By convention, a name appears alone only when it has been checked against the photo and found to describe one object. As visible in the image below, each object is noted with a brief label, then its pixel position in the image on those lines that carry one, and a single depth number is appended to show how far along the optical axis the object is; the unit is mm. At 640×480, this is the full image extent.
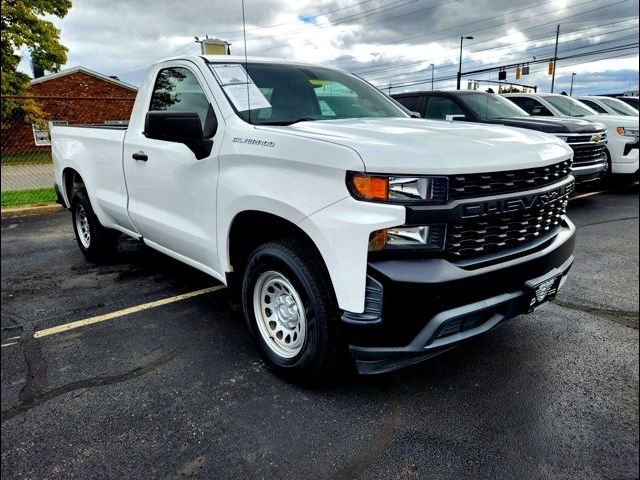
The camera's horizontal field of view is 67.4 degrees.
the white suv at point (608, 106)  11727
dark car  7536
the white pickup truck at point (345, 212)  2211
